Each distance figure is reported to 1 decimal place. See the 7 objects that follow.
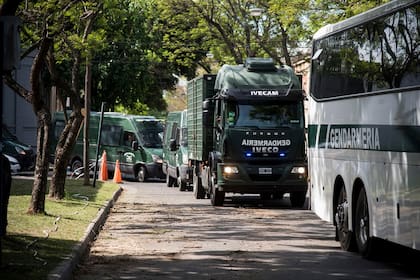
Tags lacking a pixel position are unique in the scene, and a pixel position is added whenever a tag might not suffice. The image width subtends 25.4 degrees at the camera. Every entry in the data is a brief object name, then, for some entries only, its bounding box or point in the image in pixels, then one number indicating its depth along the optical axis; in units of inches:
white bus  442.0
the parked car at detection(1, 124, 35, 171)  1438.2
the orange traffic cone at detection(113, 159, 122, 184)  1357.5
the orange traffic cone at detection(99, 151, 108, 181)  1375.5
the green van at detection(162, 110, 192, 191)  1192.8
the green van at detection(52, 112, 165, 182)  1486.2
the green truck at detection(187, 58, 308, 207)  885.8
